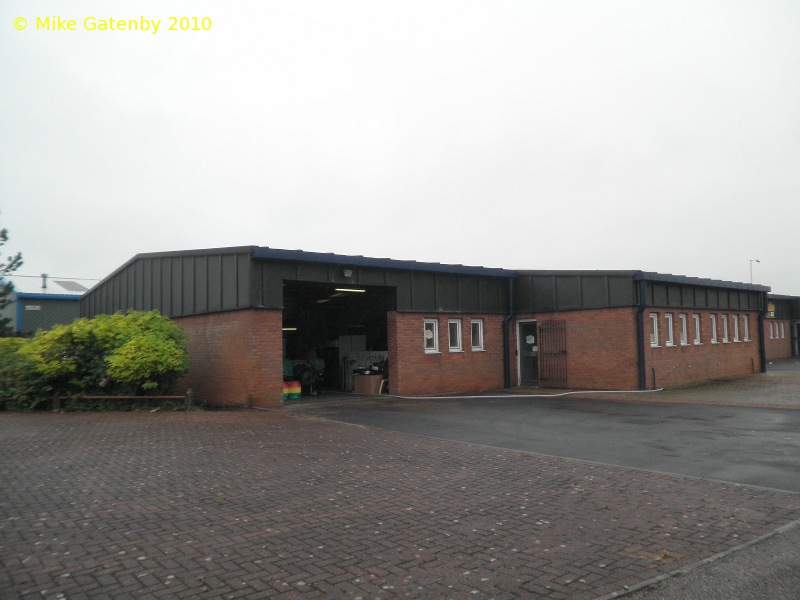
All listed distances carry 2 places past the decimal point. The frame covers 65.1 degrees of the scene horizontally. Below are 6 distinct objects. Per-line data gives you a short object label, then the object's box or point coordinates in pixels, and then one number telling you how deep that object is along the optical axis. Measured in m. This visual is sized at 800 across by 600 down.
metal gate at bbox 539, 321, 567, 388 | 22.95
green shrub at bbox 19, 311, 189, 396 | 17.14
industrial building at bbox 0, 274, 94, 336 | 36.91
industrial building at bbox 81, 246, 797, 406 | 18.20
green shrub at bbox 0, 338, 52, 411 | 17.28
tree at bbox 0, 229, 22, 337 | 30.58
